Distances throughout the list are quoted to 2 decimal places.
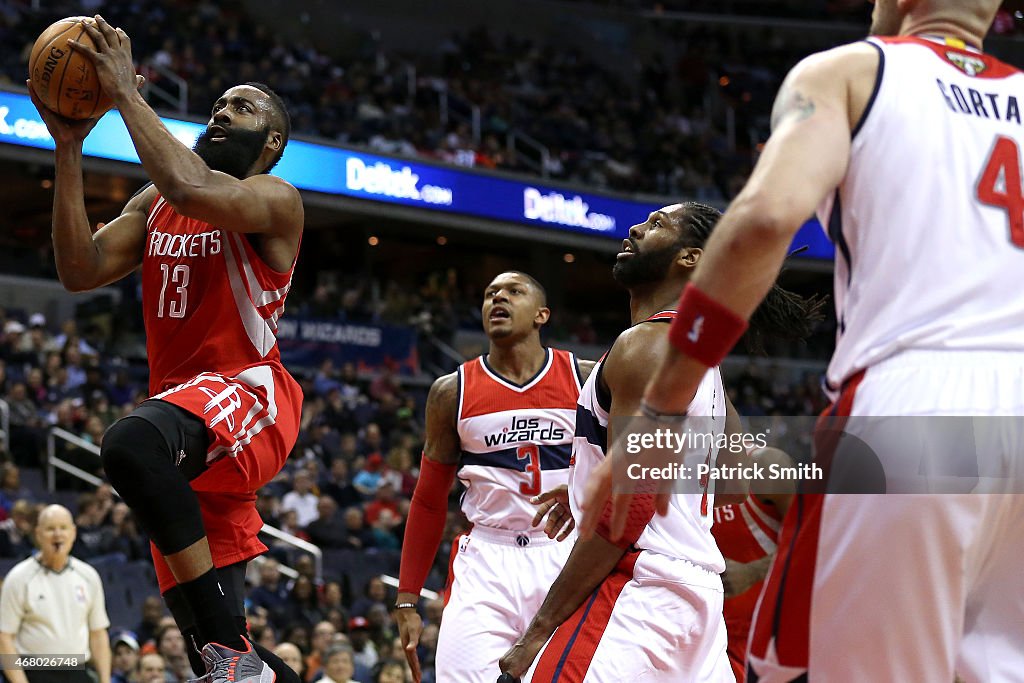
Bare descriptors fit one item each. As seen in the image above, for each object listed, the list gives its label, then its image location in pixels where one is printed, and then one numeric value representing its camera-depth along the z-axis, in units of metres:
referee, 8.38
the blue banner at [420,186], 18.48
